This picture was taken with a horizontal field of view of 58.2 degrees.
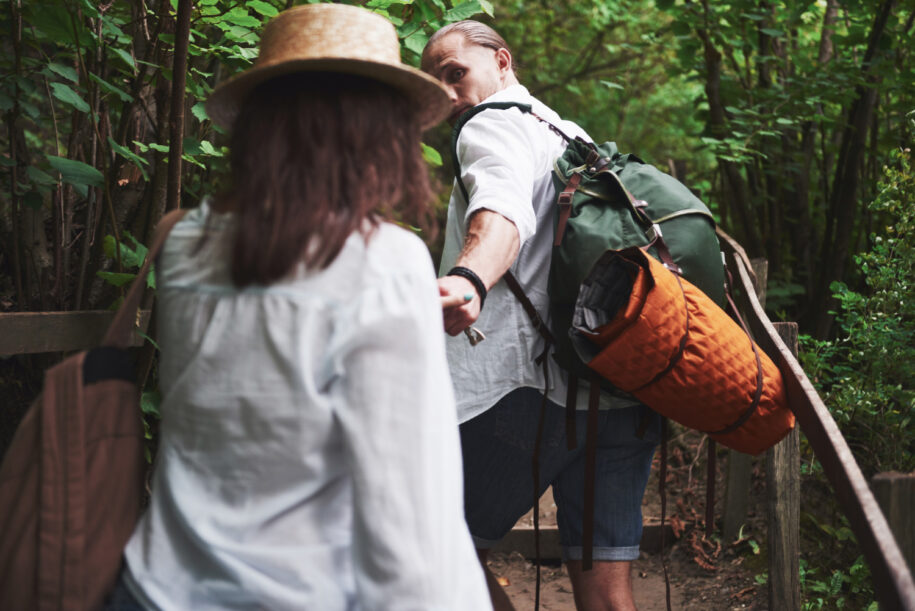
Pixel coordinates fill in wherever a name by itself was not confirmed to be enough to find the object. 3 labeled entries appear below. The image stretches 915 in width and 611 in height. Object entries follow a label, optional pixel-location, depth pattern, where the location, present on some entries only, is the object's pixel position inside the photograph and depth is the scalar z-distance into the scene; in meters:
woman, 1.06
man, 2.14
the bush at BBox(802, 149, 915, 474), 3.30
